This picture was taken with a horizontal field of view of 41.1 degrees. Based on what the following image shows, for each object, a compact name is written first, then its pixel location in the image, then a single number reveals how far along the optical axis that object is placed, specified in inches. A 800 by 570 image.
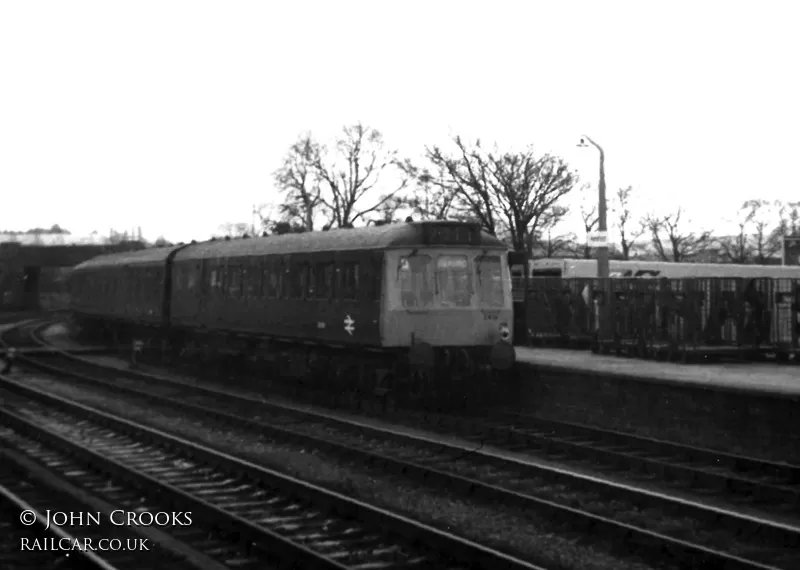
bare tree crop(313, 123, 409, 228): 2628.0
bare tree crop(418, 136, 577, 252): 1871.3
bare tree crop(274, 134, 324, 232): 2625.5
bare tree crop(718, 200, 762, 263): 3233.3
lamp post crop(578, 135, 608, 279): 1019.3
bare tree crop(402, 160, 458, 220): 1905.8
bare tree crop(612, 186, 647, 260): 2977.4
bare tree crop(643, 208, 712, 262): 3078.2
